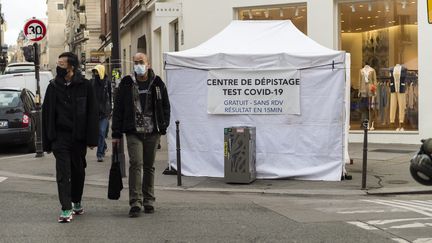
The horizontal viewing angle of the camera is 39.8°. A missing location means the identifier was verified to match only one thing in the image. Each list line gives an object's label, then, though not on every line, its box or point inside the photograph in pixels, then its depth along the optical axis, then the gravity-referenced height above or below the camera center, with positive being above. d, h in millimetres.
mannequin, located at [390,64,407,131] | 16094 +42
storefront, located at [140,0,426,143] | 15617 +1233
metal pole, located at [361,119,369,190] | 9584 -1049
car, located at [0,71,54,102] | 21725 +672
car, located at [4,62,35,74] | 35725 +2045
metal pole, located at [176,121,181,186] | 10141 -1011
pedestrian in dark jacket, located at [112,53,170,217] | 7555 -308
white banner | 10578 +74
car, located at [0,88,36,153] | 15078 -517
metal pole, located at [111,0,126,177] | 11438 +1204
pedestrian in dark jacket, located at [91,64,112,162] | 12702 -25
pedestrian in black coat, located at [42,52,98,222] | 7203 -283
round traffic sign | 15648 +1819
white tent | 10422 -235
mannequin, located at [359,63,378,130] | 16609 +51
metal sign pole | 14188 -248
